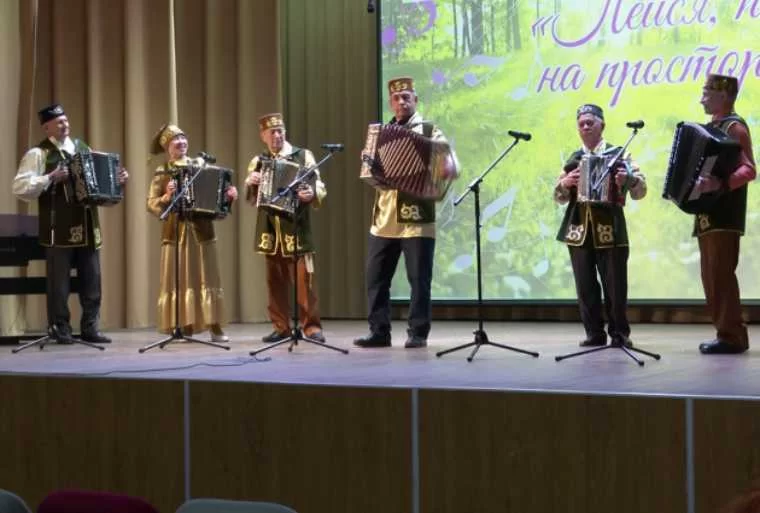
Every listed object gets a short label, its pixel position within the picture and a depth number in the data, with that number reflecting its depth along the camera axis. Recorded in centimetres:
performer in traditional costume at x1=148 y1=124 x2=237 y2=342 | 719
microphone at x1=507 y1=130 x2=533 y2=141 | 557
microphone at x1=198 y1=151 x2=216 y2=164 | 663
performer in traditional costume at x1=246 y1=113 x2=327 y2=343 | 700
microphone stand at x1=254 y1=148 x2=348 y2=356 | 624
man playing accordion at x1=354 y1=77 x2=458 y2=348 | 657
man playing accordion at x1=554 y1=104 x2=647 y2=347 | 625
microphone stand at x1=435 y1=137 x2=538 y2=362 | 567
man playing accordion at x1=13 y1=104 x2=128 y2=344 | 706
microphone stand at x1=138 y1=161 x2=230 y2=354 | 653
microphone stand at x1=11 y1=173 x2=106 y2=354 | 693
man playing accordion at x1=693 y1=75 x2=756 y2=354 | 588
